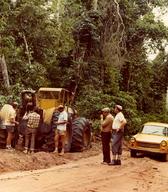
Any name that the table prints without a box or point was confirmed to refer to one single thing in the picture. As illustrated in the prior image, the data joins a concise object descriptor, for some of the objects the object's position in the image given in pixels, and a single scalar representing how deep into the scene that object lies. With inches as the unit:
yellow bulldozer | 741.3
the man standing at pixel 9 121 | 704.4
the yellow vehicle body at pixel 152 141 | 824.3
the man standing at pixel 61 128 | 716.0
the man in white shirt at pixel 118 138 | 671.1
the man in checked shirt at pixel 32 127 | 705.0
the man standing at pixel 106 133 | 676.7
